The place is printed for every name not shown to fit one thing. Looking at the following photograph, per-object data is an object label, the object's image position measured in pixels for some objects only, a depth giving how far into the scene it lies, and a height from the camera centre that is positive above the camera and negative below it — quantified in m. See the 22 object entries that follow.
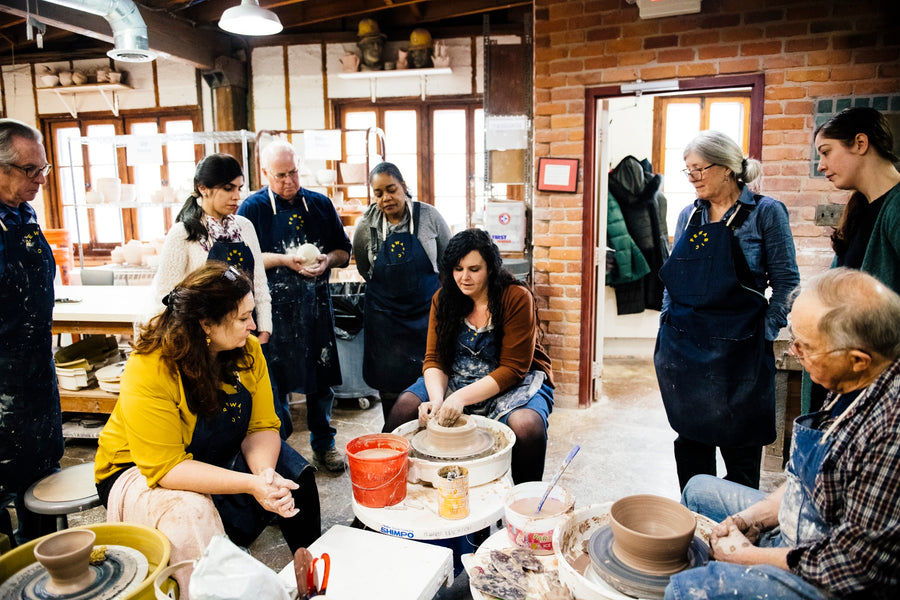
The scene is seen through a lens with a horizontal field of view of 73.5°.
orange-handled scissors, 1.46 -0.87
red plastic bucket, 1.84 -0.79
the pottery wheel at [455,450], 2.11 -0.81
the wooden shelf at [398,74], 6.99 +1.71
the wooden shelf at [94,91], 7.98 +1.79
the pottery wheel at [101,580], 1.44 -0.87
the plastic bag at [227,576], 1.19 -0.71
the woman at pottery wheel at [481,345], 2.63 -0.57
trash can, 4.61 -0.84
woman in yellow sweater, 1.83 -0.70
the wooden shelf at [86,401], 3.88 -1.13
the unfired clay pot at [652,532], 1.43 -0.78
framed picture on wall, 4.30 +0.30
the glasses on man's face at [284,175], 3.32 +0.25
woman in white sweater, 2.83 -0.03
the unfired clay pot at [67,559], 1.41 -0.78
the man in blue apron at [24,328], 2.29 -0.40
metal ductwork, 4.82 +1.61
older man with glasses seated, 1.19 -0.56
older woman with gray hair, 2.37 -0.33
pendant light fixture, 4.38 +1.48
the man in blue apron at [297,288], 3.37 -0.38
